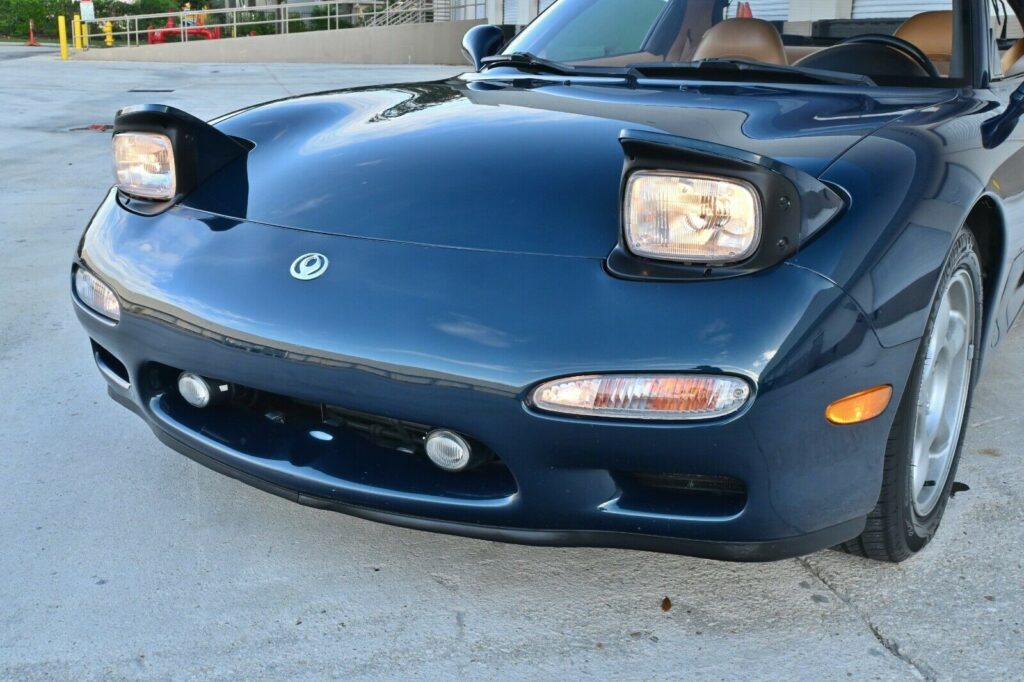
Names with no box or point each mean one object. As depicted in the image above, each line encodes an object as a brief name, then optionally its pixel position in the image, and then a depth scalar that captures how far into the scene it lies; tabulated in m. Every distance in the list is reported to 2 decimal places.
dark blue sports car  1.70
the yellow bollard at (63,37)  22.44
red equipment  24.91
